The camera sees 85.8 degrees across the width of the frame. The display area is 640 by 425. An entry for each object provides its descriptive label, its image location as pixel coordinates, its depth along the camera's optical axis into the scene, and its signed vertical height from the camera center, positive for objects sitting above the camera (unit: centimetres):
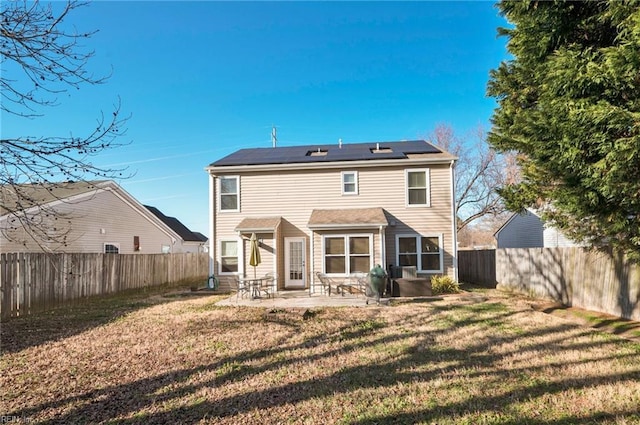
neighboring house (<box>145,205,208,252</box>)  2861 -13
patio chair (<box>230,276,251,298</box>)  1181 -206
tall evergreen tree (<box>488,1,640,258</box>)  507 +199
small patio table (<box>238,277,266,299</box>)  1195 -189
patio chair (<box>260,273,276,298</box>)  1246 -197
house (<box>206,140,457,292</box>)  1330 +79
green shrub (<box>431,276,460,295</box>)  1277 -210
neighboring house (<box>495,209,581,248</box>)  1729 -37
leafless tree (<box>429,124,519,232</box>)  2652 +450
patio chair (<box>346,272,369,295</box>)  1256 -192
